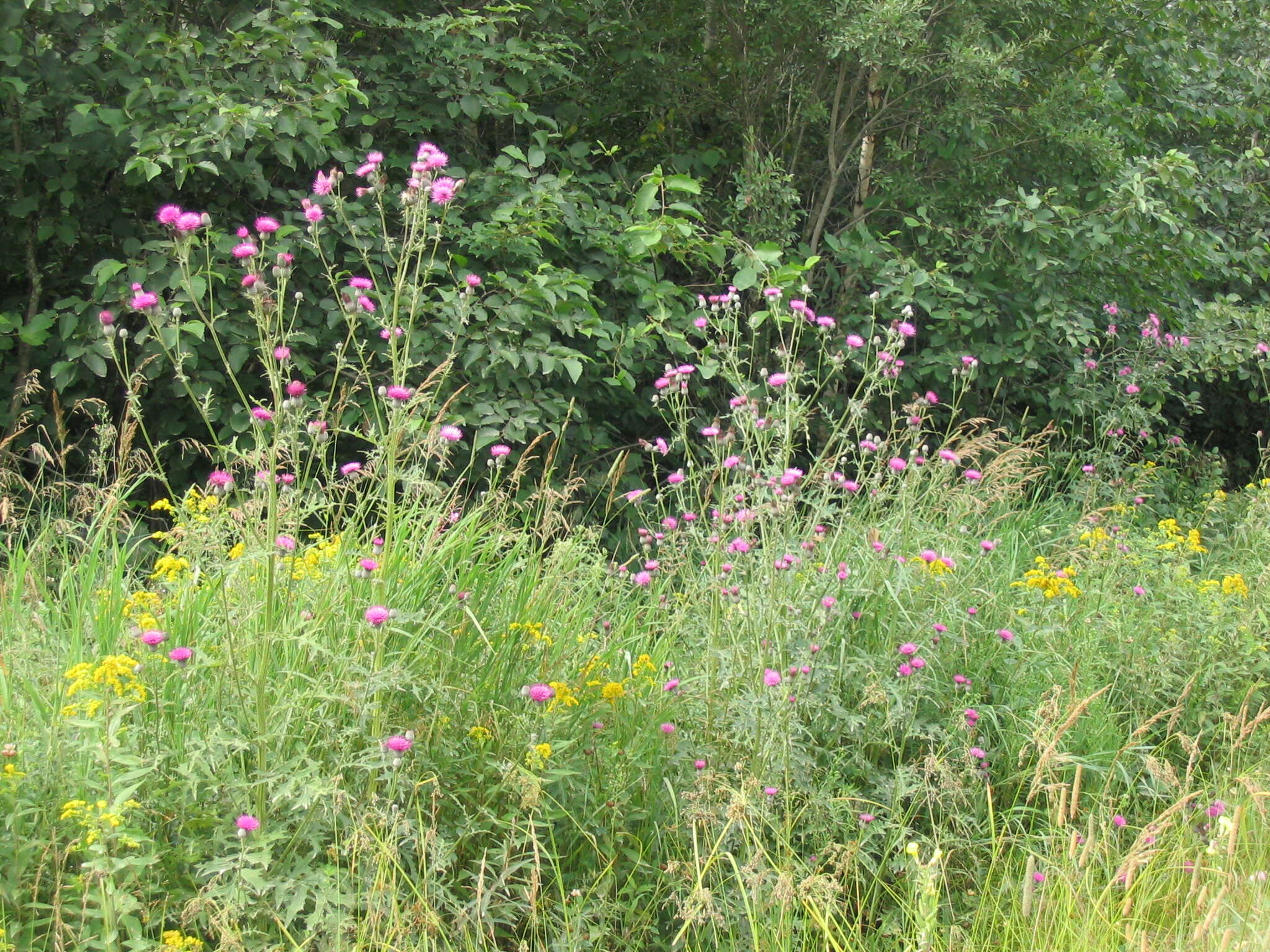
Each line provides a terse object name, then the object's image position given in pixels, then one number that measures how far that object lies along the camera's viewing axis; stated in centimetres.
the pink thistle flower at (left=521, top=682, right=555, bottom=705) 225
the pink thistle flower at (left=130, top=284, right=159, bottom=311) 209
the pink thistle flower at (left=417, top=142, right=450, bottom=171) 216
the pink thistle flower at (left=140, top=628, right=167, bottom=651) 195
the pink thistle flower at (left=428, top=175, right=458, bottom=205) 215
